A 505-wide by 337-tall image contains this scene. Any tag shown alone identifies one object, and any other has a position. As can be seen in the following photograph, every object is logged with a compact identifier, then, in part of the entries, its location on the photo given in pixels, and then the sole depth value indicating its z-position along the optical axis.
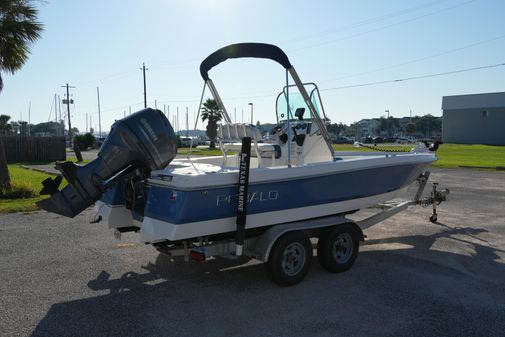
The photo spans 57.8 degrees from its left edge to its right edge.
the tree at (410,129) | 109.76
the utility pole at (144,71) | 47.30
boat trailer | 5.35
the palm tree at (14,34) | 13.16
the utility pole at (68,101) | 69.94
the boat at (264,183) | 5.01
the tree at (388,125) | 146.62
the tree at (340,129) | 152.35
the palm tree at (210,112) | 53.12
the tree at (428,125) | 137.50
